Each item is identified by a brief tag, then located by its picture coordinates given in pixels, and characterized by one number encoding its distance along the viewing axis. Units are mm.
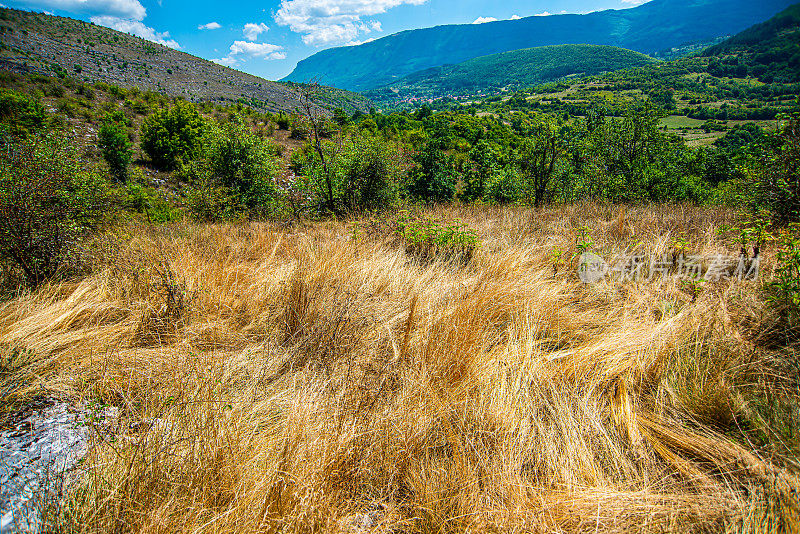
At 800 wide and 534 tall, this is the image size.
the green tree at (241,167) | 12057
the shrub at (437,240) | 4227
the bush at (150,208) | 10375
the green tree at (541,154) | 11586
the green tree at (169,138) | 25516
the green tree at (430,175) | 21547
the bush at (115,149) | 21797
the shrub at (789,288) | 2285
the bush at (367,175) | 11430
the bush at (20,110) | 20109
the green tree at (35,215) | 3232
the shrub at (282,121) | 35000
